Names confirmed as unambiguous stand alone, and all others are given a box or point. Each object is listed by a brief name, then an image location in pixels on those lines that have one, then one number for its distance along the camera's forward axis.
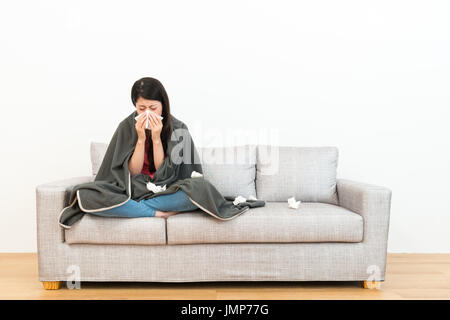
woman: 2.27
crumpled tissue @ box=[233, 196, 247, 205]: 2.48
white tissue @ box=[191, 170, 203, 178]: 2.53
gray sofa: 2.23
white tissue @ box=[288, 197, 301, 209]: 2.44
